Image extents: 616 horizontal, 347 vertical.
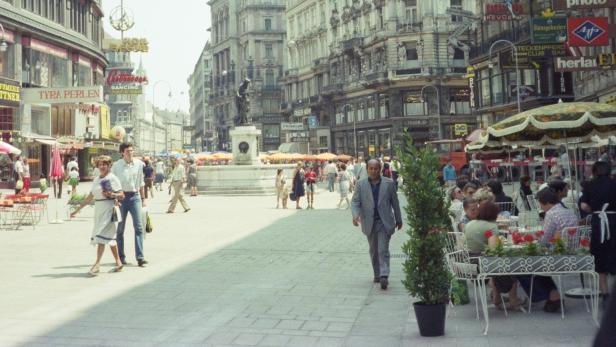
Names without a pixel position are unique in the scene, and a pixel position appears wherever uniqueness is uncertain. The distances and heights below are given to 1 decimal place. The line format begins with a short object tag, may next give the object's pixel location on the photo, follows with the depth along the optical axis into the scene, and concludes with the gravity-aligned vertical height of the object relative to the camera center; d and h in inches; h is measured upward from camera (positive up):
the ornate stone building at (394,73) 2442.2 +429.0
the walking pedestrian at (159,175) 1678.2 +45.8
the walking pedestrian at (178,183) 936.9 +14.0
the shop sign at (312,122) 2977.4 +295.4
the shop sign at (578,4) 619.8 +162.3
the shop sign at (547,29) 798.5 +181.6
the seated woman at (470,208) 352.5 -12.9
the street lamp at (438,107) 2406.5 +280.2
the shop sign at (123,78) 2212.1 +382.3
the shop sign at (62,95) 1529.3 +232.3
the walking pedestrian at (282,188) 1013.0 +2.3
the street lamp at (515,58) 1245.6 +276.1
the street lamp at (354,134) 2710.9 +214.7
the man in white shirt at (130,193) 438.0 +0.8
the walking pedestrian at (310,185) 1032.2 +5.6
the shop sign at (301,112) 3195.6 +370.6
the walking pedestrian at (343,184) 995.3 +5.5
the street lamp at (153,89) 3011.8 +468.3
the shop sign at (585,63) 727.7 +127.5
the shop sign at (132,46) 2242.9 +496.3
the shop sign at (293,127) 2997.3 +280.7
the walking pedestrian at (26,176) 1122.2 +36.3
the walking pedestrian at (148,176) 1317.7 +34.9
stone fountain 1448.1 +39.5
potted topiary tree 252.1 -20.3
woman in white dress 403.5 -6.5
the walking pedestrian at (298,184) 1009.2 +7.5
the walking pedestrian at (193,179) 1390.3 +27.6
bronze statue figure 1604.3 +212.8
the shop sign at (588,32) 661.9 +146.2
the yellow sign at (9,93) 1451.8 +232.0
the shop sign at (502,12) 1155.3 +298.8
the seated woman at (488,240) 299.4 -25.6
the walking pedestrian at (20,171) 1043.3 +43.9
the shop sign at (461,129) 2290.8 +186.5
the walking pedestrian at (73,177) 979.9 +29.7
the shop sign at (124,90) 2134.6 +334.3
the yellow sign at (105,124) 2159.2 +231.4
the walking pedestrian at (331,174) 1498.5 +31.7
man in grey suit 368.5 -13.5
